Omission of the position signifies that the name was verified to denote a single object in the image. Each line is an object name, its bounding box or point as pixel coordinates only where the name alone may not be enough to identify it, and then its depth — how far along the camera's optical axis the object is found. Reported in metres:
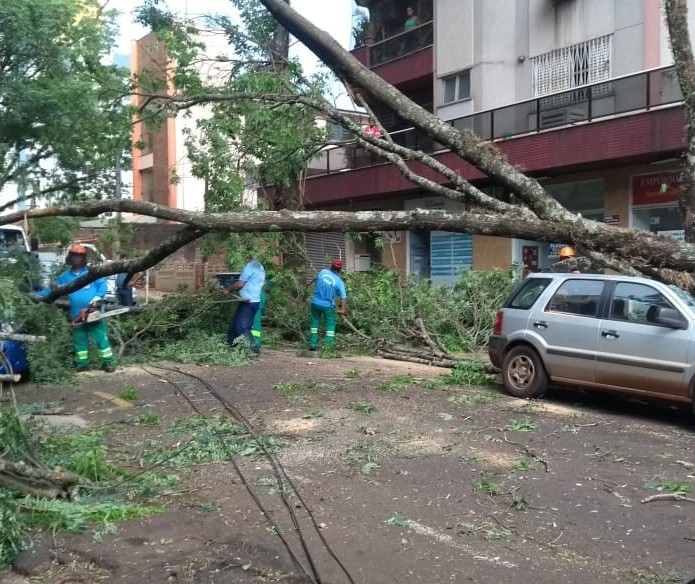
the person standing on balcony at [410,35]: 22.33
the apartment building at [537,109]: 14.82
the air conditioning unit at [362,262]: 22.95
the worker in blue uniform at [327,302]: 13.22
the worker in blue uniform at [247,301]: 12.41
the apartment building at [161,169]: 36.00
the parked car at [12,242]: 10.45
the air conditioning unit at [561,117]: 15.77
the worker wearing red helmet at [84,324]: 10.30
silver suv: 7.89
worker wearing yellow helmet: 11.37
